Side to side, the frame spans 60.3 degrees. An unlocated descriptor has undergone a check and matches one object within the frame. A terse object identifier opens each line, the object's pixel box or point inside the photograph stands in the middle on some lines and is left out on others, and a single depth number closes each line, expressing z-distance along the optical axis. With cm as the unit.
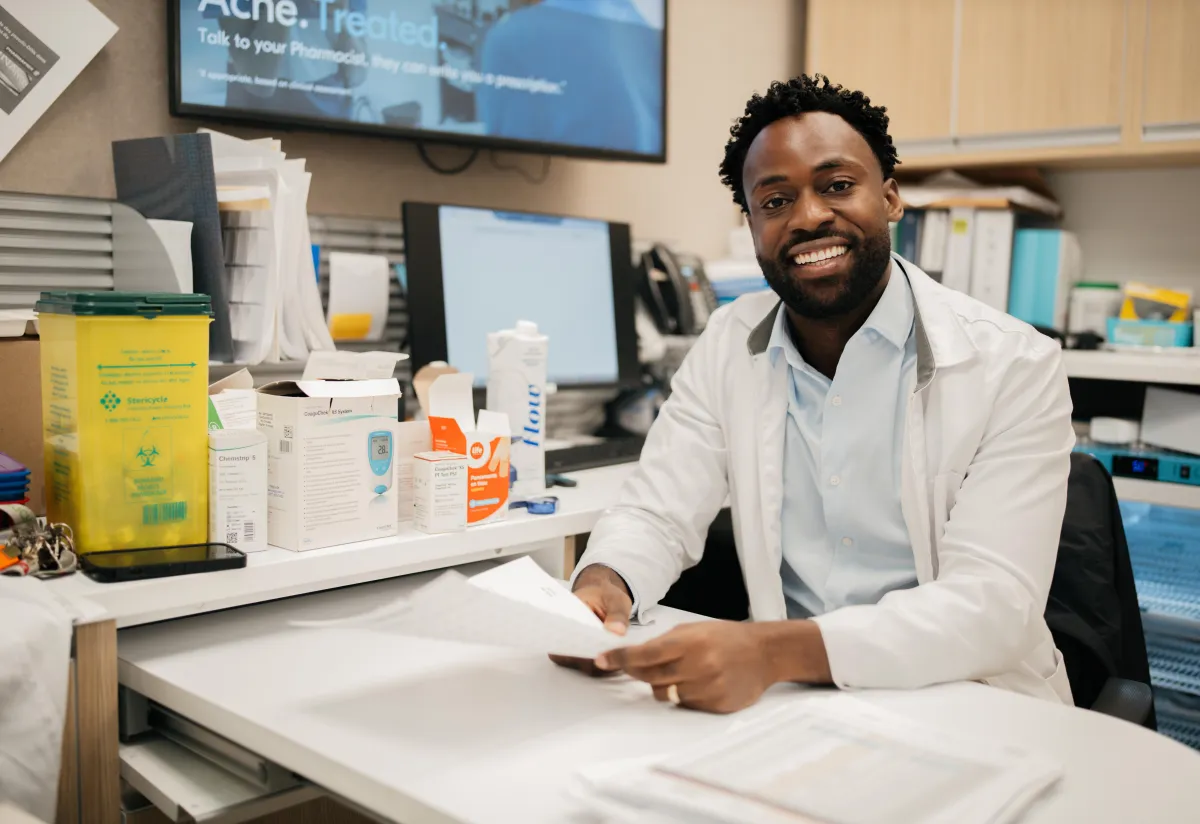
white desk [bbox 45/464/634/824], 99
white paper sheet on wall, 151
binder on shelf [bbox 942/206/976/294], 271
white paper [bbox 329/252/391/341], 183
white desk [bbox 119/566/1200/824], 79
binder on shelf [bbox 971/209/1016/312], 267
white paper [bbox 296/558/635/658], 88
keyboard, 177
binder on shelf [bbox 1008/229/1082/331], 267
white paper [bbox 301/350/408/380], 139
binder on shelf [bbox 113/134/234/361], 142
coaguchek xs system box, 119
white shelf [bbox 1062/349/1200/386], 227
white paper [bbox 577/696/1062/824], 72
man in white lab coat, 120
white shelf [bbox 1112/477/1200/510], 224
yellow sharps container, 109
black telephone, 233
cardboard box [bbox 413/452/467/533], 130
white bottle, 151
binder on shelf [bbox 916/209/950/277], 275
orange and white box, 135
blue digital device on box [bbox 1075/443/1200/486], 225
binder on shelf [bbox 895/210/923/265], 281
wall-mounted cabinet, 244
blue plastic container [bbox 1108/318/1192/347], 256
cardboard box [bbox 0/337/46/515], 131
